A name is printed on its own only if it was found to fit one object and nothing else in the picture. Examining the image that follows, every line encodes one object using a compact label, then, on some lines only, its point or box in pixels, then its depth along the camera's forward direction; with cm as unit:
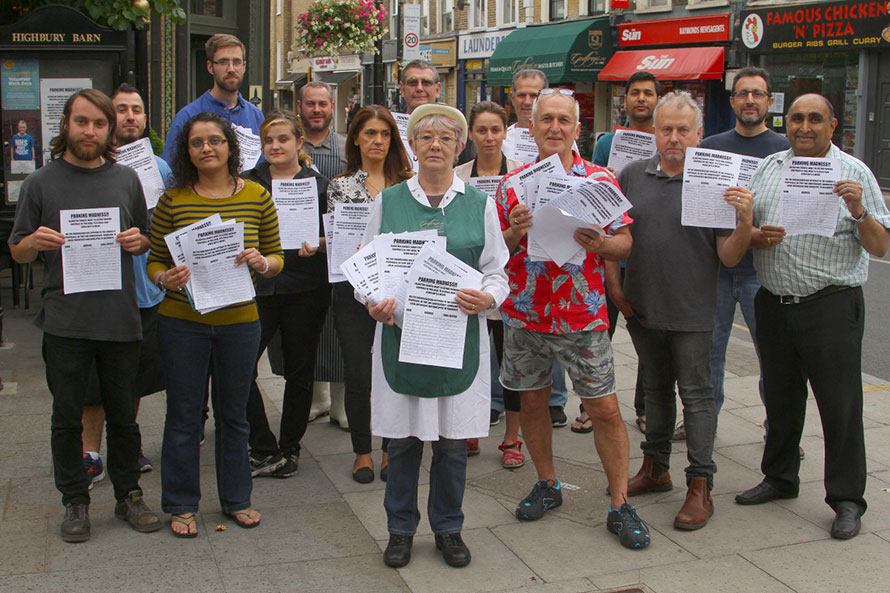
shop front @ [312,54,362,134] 4975
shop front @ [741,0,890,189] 2142
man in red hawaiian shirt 474
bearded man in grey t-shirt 454
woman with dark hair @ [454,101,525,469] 591
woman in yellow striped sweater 466
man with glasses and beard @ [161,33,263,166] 646
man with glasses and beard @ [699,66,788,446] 582
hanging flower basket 2381
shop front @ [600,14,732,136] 2514
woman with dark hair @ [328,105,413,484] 555
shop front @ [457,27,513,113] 3688
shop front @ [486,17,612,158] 2947
